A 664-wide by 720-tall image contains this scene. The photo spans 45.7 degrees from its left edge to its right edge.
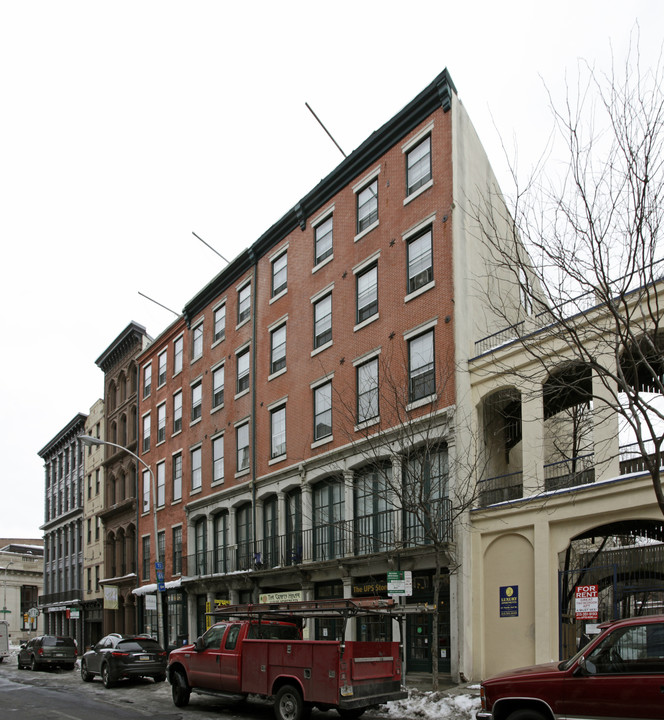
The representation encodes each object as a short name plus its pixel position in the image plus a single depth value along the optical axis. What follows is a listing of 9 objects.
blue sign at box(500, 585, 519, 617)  19.38
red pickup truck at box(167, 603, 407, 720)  13.45
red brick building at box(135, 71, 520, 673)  22.59
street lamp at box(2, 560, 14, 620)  74.70
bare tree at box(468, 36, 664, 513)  11.69
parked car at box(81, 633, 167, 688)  23.67
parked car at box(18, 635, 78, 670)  33.25
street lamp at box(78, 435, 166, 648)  32.69
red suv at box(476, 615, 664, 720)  9.16
